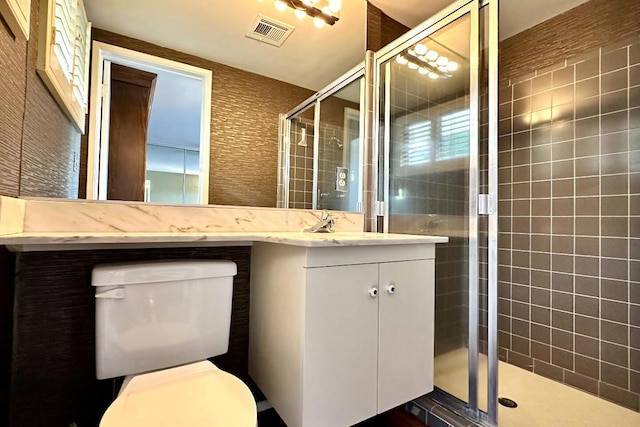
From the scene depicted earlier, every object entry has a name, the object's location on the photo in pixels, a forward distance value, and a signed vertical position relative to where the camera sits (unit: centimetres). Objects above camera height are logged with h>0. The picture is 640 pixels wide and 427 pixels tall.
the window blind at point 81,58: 113 +59
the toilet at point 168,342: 77 -42
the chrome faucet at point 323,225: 146 -3
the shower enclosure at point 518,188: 131 +19
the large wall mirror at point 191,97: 118 +53
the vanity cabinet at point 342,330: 99 -40
